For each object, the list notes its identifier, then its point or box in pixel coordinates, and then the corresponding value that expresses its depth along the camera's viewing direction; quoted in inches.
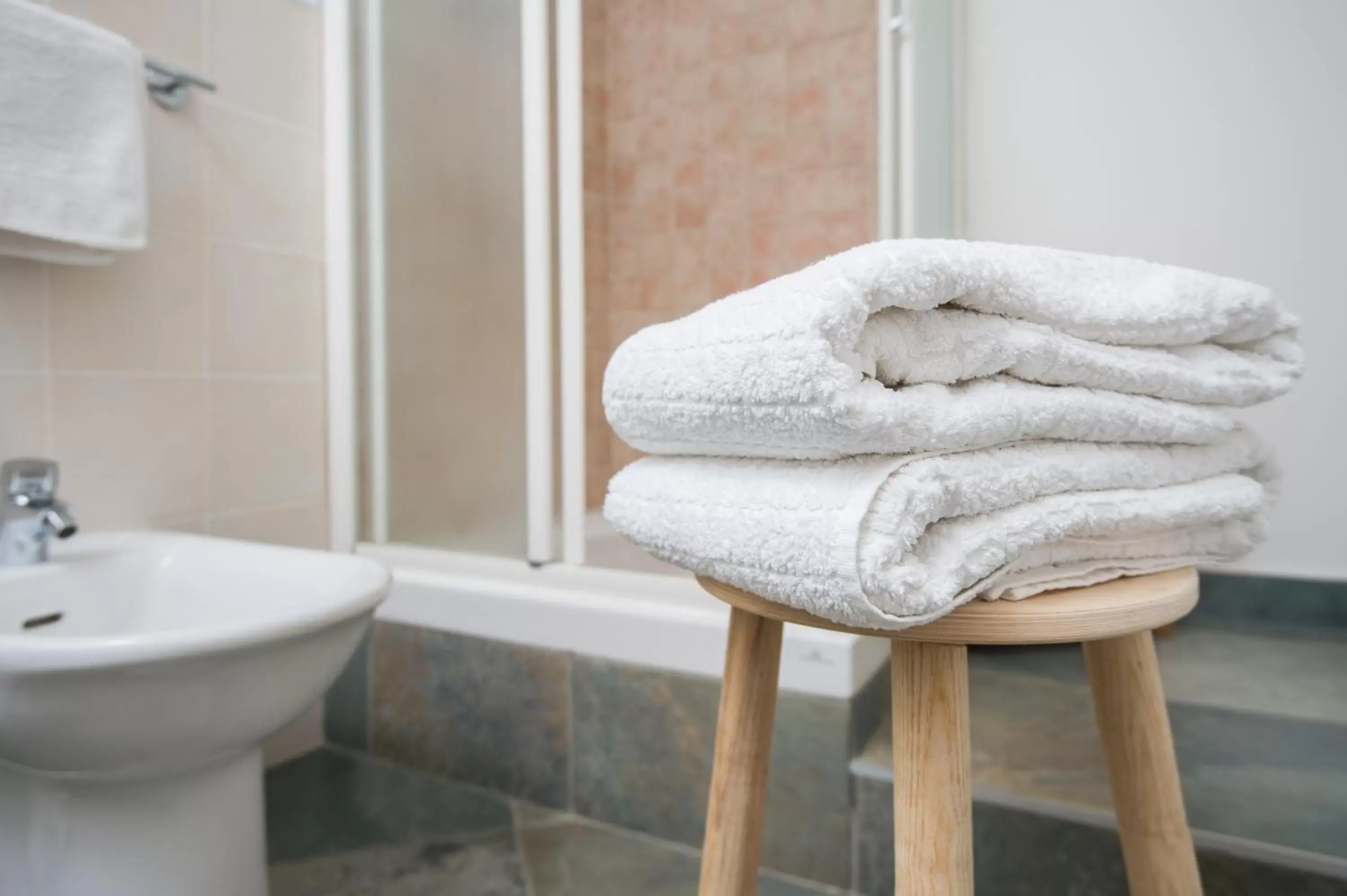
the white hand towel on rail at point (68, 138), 31.6
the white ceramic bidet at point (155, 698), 21.9
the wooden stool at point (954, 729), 14.5
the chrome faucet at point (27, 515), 31.0
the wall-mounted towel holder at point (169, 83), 39.9
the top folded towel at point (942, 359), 13.1
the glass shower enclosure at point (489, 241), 42.4
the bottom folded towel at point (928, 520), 12.9
